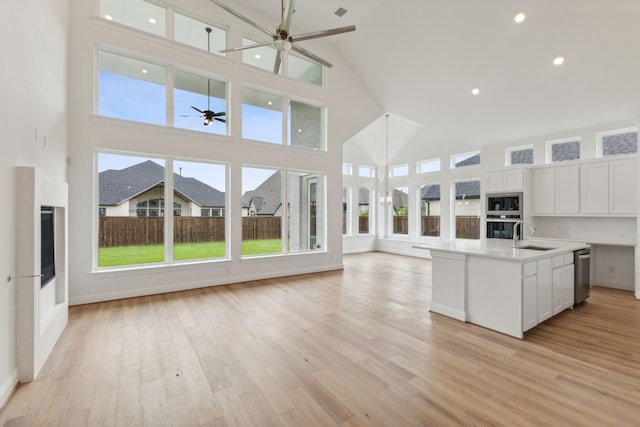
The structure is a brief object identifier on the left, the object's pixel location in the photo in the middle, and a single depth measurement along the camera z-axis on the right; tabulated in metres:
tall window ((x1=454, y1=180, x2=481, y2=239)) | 7.98
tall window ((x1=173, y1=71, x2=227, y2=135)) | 5.21
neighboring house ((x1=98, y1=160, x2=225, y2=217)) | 4.65
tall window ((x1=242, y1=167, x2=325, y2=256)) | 6.00
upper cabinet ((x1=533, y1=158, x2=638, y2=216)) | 4.95
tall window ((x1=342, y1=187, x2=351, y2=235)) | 9.98
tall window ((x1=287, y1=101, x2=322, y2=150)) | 6.67
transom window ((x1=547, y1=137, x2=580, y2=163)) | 5.95
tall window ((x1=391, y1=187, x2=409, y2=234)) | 9.93
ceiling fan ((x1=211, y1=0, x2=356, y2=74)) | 3.29
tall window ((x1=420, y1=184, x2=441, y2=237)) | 8.95
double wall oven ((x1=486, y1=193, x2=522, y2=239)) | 6.13
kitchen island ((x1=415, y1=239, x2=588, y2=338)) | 3.18
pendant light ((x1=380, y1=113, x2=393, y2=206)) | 8.92
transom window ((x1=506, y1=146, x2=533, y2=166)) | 6.66
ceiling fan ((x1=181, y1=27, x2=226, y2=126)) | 5.29
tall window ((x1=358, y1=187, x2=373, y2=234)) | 10.33
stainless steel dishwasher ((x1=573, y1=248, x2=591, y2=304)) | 4.17
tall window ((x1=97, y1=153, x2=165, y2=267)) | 4.61
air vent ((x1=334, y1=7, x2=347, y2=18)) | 5.71
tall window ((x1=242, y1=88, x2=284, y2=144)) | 5.95
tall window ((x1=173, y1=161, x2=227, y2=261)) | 5.21
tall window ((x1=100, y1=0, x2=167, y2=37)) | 4.58
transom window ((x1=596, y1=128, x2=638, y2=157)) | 5.31
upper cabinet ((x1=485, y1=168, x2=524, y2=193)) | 6.09
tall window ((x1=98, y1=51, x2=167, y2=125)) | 4.59
